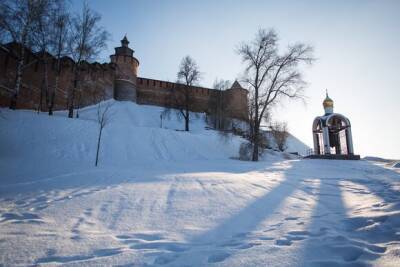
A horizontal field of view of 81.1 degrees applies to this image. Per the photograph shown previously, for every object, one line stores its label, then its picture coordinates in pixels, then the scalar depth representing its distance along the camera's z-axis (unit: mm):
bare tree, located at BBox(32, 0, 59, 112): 13023
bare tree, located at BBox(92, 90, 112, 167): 27655
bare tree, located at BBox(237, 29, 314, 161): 15734
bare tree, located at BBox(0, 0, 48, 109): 12516
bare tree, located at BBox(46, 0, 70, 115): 16906
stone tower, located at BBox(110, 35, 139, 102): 34344
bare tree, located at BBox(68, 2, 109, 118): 17922
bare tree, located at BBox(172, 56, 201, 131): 24859
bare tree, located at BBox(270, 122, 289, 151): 33750
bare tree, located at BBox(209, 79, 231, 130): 31861
